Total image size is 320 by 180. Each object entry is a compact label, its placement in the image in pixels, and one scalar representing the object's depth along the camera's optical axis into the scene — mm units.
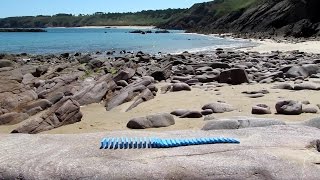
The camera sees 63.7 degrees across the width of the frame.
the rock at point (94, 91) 6117
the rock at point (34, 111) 5452
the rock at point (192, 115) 4701
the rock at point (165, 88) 6766
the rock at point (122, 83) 7236
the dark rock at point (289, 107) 4616
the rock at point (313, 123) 3422
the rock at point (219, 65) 9534
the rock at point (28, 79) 7916
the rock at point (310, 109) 4701
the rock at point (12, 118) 5051
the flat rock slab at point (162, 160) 2401
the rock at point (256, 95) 5872
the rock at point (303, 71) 7751
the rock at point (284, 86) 6459
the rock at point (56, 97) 6018
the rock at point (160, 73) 8463
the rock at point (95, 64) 11538
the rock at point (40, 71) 9692
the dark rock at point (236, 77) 7382
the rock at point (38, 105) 5660
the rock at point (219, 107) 4904
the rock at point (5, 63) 11888
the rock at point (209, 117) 4432
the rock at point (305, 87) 6282
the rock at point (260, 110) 4694
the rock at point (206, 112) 4792
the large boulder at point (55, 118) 4357
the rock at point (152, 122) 4200
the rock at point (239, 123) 3437
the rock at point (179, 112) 4774
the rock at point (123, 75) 7690
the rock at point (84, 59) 13285
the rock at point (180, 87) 6764
